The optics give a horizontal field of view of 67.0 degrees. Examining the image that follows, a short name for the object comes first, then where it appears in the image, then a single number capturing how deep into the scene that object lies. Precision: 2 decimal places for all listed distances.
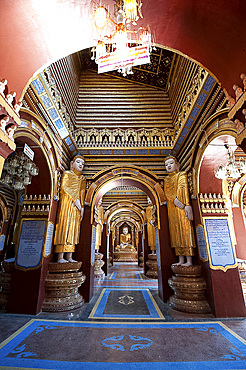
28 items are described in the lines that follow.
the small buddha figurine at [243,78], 2.36
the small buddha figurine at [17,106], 2.45
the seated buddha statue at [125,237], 24.83
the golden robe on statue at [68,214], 5.25
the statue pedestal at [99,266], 9.39
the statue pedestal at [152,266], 9.51
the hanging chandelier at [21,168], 4.70
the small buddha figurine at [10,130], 2.37
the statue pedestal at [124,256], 20.61
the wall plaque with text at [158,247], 6.07
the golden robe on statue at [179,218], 5.27
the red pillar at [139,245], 15.40
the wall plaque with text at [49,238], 4.84
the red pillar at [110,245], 15.05
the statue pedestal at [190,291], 4.62
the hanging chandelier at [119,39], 2.66
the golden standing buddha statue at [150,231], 10.02
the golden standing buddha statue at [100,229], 9.83
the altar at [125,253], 20.70
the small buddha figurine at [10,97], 2.33
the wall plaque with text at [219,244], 4.60
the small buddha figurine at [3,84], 2.20
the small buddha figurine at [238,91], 2.44
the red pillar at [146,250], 10.42
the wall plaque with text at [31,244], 4.67
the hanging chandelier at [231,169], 3.98
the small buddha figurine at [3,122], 2.23
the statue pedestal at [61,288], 4.69
